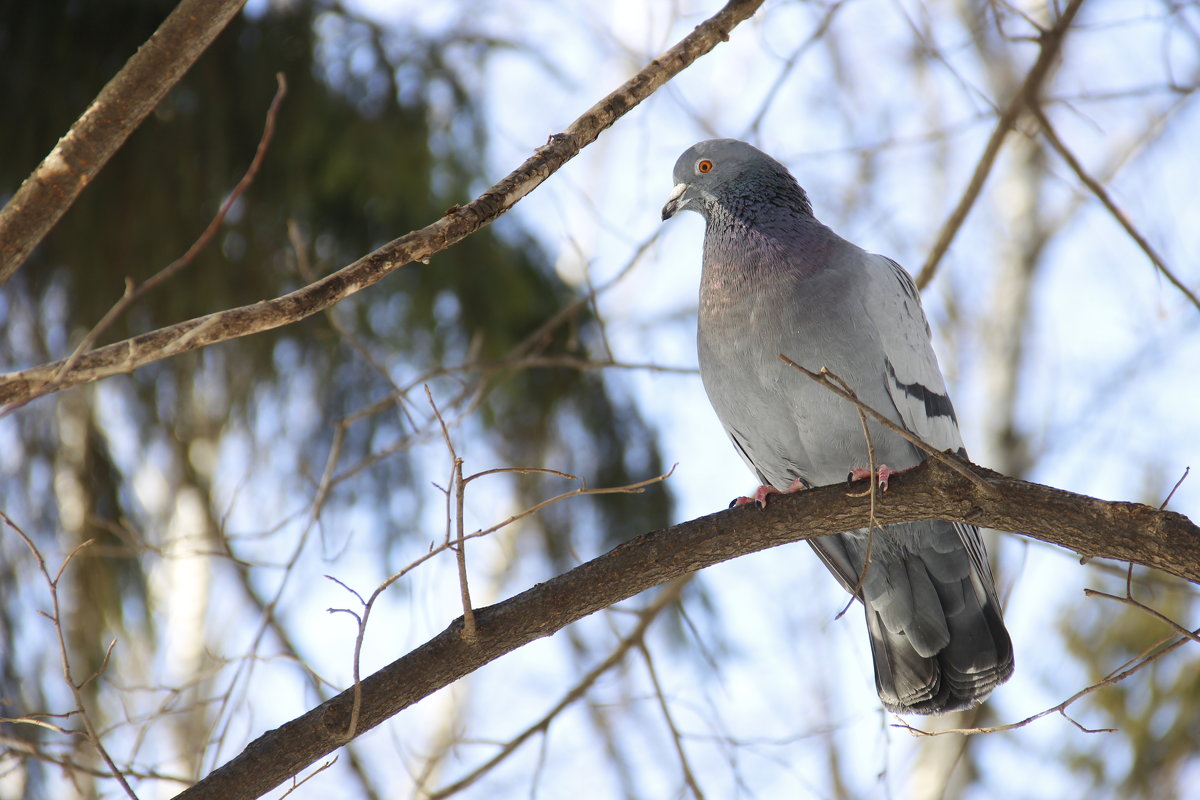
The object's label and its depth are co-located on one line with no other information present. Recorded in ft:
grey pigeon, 22.80
